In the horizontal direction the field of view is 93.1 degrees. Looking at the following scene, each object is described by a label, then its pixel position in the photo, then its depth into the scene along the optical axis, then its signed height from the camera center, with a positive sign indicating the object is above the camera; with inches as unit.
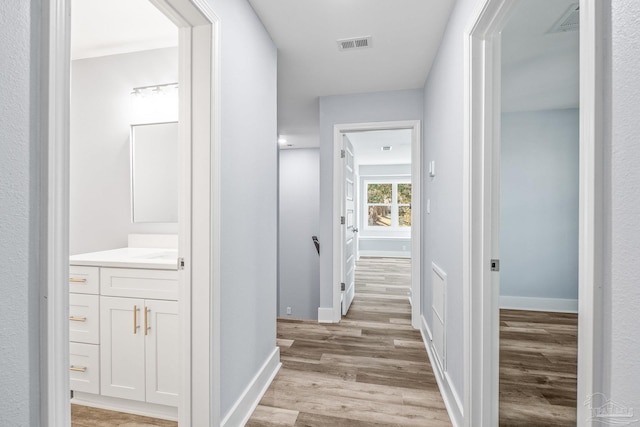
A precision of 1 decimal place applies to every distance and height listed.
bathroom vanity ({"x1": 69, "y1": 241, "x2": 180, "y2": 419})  68.2 -27.9
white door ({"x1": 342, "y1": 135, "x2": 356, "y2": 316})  134.5 -6.6
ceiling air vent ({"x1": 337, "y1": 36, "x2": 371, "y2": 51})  87.4 +50.2
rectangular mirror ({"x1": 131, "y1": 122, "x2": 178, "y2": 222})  90.6 +12.0
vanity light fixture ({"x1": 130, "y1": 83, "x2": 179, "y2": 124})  89.5 +32.6
